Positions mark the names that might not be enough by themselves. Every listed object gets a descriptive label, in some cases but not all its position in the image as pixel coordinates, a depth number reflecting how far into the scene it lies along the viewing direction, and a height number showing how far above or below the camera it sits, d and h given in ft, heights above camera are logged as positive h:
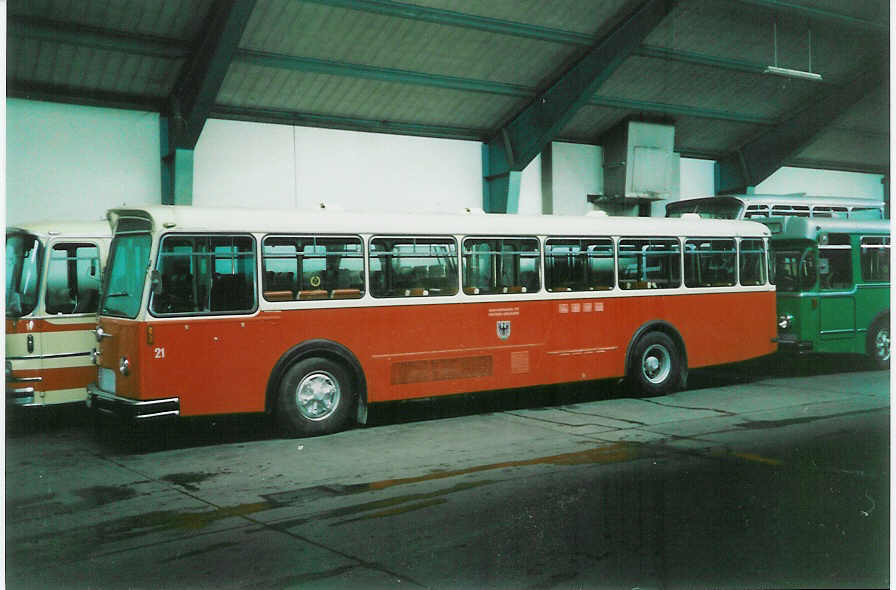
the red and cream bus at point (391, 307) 27.99 -0.39
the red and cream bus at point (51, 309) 31.42 -0.17
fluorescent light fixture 50.85 +13.80
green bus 44.96 +0.26
